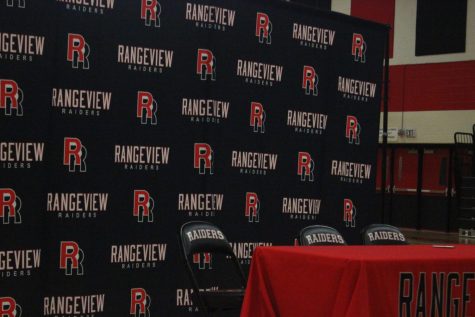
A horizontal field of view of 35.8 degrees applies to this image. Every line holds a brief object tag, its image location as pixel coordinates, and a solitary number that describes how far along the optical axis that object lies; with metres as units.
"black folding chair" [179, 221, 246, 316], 4.55
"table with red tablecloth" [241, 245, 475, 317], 3.37
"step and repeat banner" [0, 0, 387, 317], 4.82
